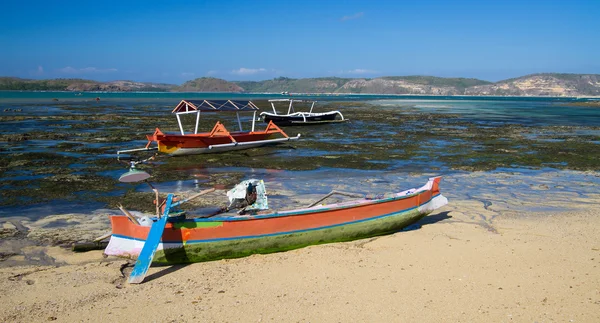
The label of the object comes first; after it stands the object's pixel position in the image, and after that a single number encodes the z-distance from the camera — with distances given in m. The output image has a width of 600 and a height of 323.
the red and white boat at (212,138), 18.33
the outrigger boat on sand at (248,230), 7.58
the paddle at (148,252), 7.04
